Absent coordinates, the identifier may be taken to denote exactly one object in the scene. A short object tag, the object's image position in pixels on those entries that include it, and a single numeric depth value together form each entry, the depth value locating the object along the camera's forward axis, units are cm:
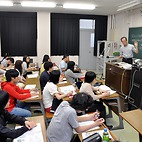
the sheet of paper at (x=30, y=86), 357
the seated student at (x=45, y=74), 381
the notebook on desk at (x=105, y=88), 318
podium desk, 407
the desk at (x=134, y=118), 188
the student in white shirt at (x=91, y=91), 288
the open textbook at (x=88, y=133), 186
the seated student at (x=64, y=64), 538
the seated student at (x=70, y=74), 453
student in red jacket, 274
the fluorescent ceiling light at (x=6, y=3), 587
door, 921
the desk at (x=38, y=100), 291
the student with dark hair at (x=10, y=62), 590
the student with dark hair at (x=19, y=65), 467
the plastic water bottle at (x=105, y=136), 164
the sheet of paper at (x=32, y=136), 170
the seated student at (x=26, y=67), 542
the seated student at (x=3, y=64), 584
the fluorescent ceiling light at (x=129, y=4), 540
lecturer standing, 544
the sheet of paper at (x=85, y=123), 206
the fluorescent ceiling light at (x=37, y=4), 588
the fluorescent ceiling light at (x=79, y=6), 612
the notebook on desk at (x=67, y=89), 323
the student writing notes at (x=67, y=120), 180
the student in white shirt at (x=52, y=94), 291
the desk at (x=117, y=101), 310
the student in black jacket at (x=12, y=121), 173
